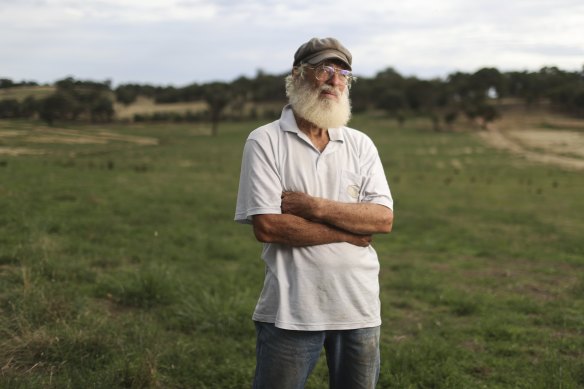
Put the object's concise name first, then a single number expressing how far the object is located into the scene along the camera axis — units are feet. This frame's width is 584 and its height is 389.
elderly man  10.20
